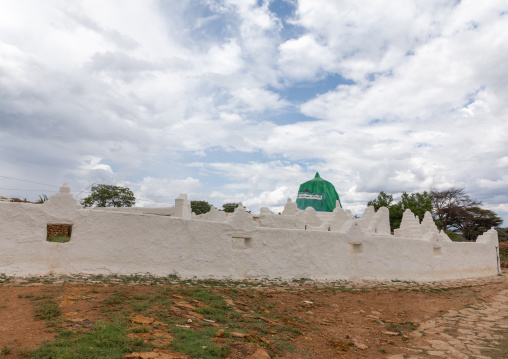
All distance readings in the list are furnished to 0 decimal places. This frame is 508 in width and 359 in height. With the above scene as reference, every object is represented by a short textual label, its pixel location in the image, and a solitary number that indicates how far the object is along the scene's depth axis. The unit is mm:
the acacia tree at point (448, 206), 35875
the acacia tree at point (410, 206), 31766
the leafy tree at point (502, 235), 38719
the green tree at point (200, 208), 39156
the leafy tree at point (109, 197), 28297
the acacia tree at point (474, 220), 35531
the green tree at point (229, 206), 41700
